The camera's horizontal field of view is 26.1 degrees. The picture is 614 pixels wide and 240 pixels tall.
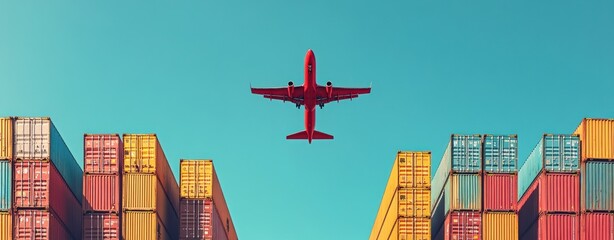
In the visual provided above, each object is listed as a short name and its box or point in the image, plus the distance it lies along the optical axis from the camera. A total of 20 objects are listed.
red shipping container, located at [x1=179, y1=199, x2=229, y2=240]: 97.94
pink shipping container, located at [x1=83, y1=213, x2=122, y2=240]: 92.06
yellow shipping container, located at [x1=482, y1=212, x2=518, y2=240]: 93.75
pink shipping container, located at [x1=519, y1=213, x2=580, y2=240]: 91.12
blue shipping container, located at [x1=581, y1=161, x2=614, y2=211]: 91.69
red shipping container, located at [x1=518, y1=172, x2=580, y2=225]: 91.81
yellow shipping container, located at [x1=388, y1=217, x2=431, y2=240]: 95.39
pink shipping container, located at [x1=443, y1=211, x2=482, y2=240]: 93.94
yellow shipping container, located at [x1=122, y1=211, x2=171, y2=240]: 91.81
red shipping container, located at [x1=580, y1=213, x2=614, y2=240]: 90.88
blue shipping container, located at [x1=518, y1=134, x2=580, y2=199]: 92.94
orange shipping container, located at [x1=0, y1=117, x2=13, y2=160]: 89.81
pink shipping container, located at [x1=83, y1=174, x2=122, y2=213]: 92.44
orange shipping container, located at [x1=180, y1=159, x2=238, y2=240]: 98.25
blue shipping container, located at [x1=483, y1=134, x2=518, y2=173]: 95.38
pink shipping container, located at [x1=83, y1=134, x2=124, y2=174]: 93.00
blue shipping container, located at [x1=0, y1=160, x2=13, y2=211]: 88.81
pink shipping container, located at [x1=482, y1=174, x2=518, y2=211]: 94.38
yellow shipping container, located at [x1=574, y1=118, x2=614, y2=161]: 92.62
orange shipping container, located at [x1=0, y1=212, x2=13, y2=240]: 88.19
